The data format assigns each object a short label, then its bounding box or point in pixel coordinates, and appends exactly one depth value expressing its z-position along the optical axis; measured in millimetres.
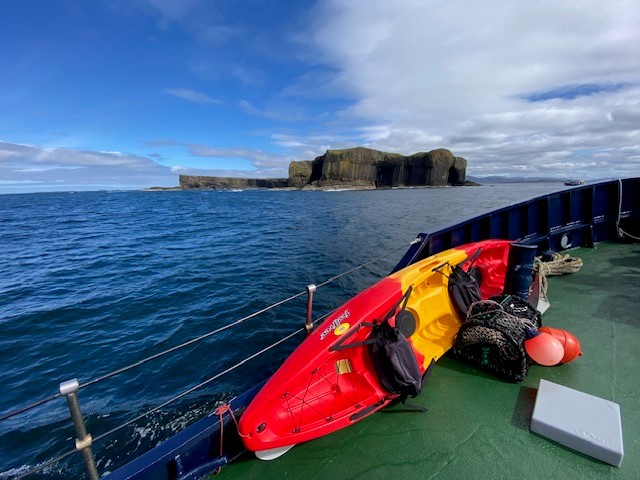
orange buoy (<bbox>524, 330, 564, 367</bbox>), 3324
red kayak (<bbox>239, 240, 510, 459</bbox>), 2785
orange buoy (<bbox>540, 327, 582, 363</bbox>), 3459
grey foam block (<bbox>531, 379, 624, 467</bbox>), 2484
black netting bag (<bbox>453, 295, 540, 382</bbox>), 3459
